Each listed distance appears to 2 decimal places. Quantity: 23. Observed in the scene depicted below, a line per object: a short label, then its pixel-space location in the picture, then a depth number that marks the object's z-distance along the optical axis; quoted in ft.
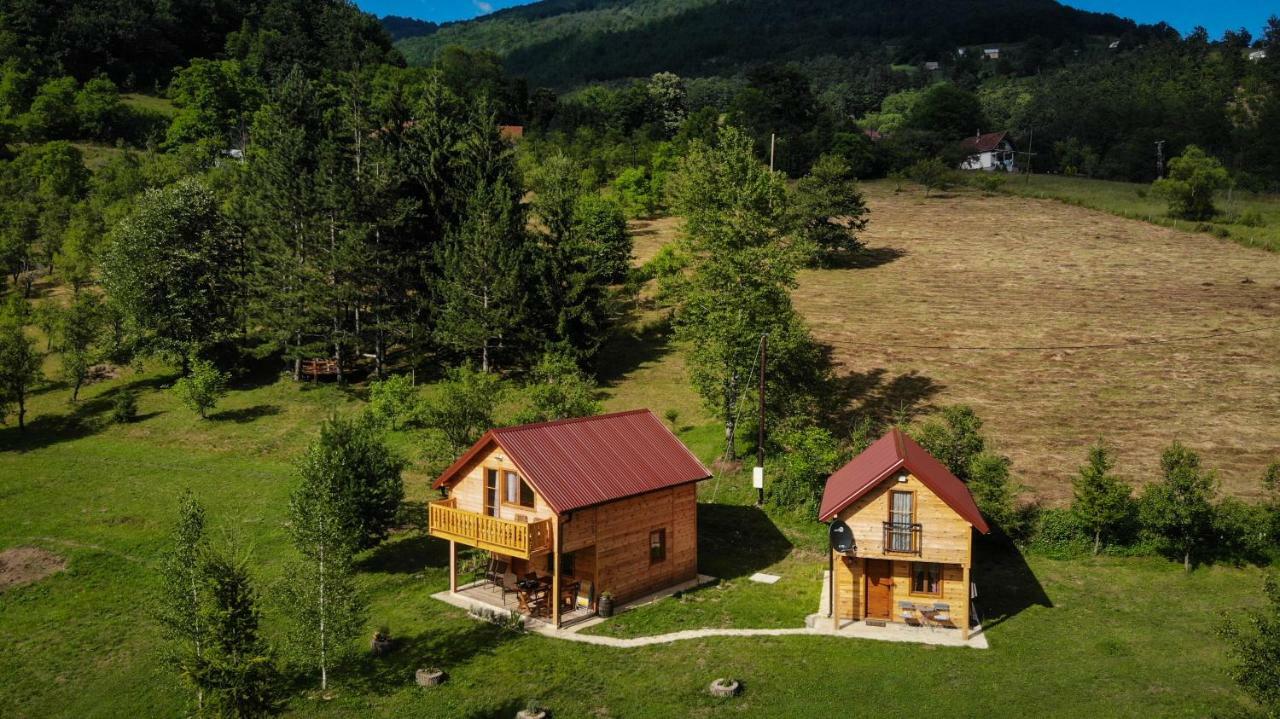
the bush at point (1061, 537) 107.65
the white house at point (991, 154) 445.78
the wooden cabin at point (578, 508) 94.17
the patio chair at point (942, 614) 91.15
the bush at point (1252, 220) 268.21
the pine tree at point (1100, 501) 104.88
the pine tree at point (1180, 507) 101.07
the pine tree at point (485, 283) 169.89
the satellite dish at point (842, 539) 91.40
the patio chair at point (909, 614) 92.02
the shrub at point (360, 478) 108.06
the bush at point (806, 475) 123.65
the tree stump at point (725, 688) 77.30
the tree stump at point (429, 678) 81.05
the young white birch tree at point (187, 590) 65.82
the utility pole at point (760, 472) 124.06
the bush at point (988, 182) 349.41
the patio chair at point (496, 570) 106.22
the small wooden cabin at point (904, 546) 89.71
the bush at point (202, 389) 162.91
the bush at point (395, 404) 154.10
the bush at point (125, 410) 165.58
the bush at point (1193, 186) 277.64
